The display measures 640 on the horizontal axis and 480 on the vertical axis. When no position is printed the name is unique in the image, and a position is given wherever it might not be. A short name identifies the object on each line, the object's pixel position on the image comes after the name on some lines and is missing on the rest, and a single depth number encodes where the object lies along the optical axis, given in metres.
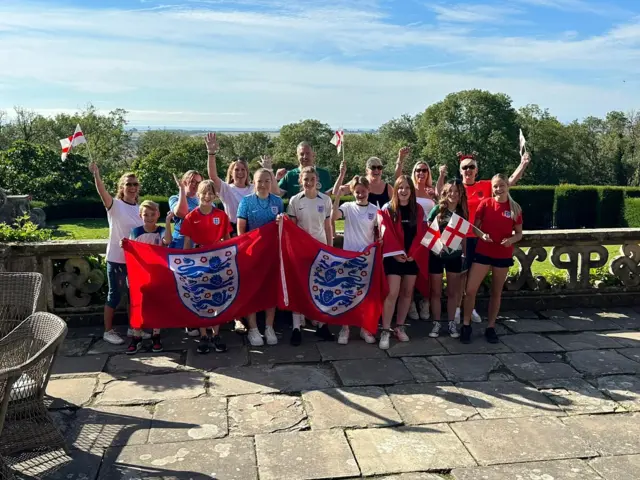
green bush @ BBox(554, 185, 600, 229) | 24.47
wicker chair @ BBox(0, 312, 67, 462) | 3.24
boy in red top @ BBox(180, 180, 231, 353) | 5.55
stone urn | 18.27
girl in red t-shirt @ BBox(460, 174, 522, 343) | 5.76
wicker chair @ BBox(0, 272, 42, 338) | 4.29
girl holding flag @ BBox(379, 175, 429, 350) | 5.71
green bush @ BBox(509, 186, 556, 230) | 24.72
